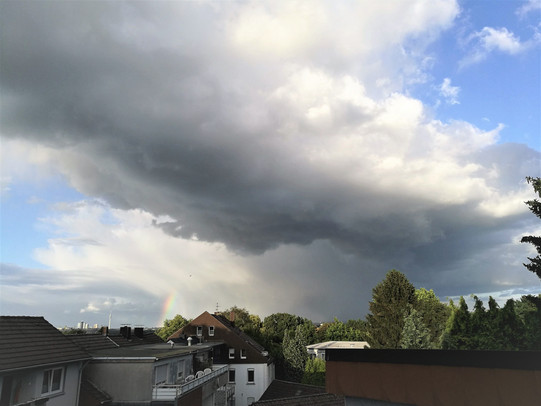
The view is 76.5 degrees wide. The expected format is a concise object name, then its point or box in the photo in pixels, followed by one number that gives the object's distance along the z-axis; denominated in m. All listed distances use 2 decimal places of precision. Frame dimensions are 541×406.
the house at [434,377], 4.50
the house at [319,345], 68.31
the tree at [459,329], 24.28
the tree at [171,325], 76.84
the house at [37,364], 20.03
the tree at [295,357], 62.31
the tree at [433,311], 53.19
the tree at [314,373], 54.06
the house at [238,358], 52.78
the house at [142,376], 25.75
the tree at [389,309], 51.12
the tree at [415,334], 44.06
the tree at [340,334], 94.06
